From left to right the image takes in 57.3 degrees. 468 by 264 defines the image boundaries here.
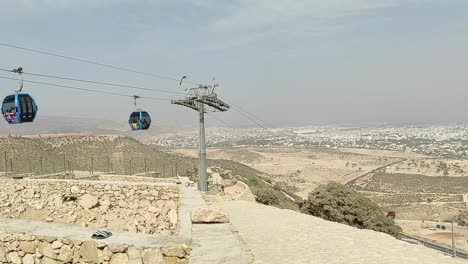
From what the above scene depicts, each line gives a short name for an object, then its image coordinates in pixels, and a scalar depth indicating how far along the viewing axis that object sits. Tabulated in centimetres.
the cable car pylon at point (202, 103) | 2758
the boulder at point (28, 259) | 702
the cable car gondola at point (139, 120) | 2602
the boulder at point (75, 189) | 1534
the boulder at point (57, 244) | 692
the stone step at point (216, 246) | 608
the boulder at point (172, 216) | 1205
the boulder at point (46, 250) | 695
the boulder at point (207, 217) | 804
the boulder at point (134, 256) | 641
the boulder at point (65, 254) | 688
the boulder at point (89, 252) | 668
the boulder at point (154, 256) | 636
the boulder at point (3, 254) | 710
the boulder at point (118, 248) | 650
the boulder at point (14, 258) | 708
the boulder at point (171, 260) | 639
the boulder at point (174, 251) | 638
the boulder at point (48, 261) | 689
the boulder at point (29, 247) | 706
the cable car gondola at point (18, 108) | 1599
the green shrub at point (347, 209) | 3128
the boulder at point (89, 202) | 1439
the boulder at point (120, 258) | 651
